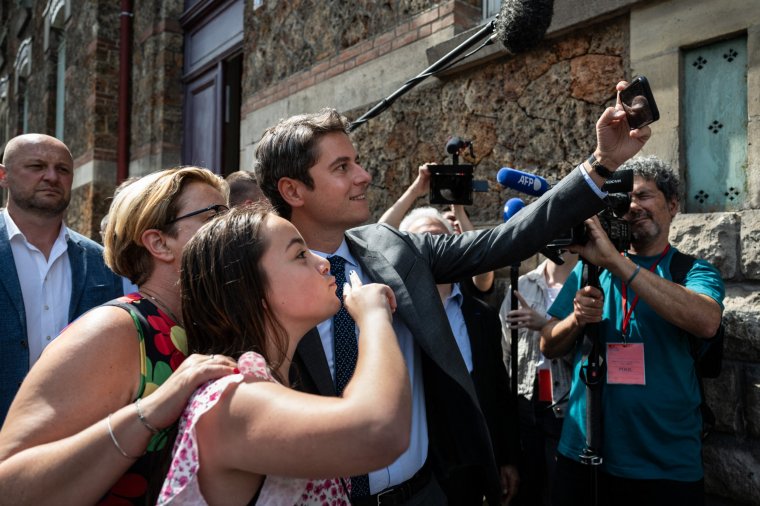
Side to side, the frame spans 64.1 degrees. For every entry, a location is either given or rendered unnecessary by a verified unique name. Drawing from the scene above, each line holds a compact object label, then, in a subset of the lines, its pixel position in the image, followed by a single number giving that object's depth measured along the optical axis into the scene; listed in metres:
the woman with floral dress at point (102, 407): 1.12
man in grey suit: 1.78
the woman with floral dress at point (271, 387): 1.02
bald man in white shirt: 2.45
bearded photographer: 2.17
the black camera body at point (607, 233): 2.18
